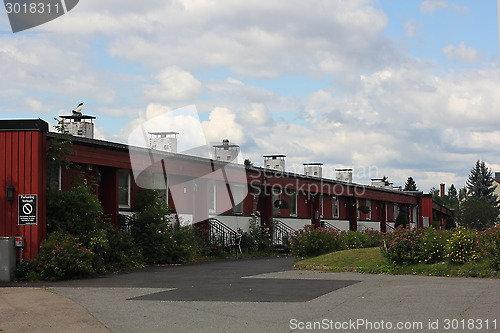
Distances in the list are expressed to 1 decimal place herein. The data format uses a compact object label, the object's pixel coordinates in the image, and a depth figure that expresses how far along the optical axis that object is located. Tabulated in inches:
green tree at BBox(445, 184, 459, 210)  6697.8
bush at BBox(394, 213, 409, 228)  1905.8
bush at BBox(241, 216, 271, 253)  1220.5
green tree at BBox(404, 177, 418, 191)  5078.7
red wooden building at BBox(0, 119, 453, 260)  737.6
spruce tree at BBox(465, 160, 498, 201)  3981.3
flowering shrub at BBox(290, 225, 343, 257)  949.8
